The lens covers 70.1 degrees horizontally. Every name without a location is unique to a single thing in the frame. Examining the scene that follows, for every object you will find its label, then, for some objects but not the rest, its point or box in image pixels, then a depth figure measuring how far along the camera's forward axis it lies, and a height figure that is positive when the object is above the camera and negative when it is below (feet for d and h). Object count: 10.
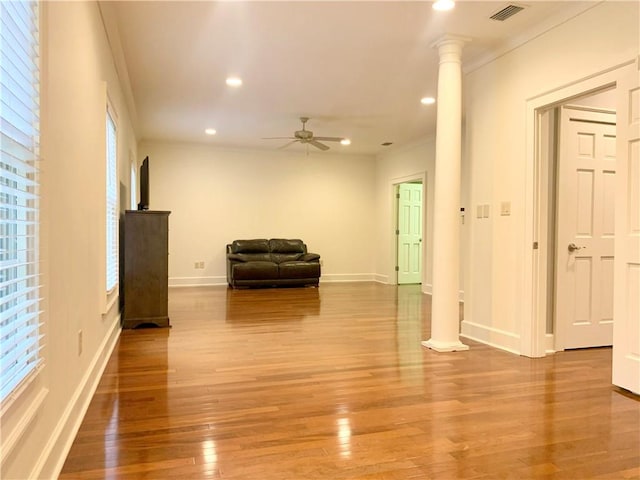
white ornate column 12.65 +0.93
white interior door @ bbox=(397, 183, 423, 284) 29.40 -0.06
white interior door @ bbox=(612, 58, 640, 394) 9.15 -0.12
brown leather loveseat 25.85 -1.85
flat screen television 15.98 +1.50
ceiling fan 20.52 +4.30
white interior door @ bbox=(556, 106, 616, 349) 12.66 +0.11
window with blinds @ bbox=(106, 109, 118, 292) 12.63 +0.73
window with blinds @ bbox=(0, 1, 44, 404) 4.35 +0.36
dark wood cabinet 14.98 -1.24
